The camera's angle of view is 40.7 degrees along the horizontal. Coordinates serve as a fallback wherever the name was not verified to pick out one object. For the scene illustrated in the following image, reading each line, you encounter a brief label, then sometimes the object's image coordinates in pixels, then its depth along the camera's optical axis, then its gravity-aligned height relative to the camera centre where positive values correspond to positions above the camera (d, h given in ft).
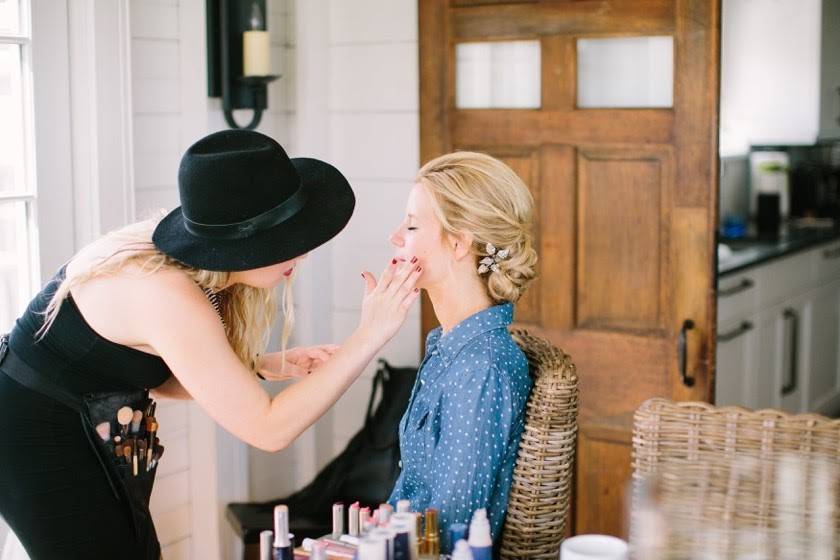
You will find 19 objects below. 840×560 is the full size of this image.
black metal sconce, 10.30 +1.08
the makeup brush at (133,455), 6.79 -1.72
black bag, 10.18 -2.84
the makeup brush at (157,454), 7.02 -1.78
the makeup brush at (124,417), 6.66 -1.46
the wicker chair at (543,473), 6.30 -1.72
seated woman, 6.15 -1.01
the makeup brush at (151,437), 6.90 -1.64
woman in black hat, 6.15 -0.98
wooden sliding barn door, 9.64 -0.31
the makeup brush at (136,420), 6.78 -1.51
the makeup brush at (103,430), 6.59 -1.52
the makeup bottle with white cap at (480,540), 4.99 -1.65
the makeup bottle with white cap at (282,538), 4.94 -1.62
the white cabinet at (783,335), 13.42 -2.28
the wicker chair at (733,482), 5.00 -1.48
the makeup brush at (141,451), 6.83 -1.70
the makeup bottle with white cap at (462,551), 4.79 -1.63
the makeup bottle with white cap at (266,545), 5.01 -1.67
